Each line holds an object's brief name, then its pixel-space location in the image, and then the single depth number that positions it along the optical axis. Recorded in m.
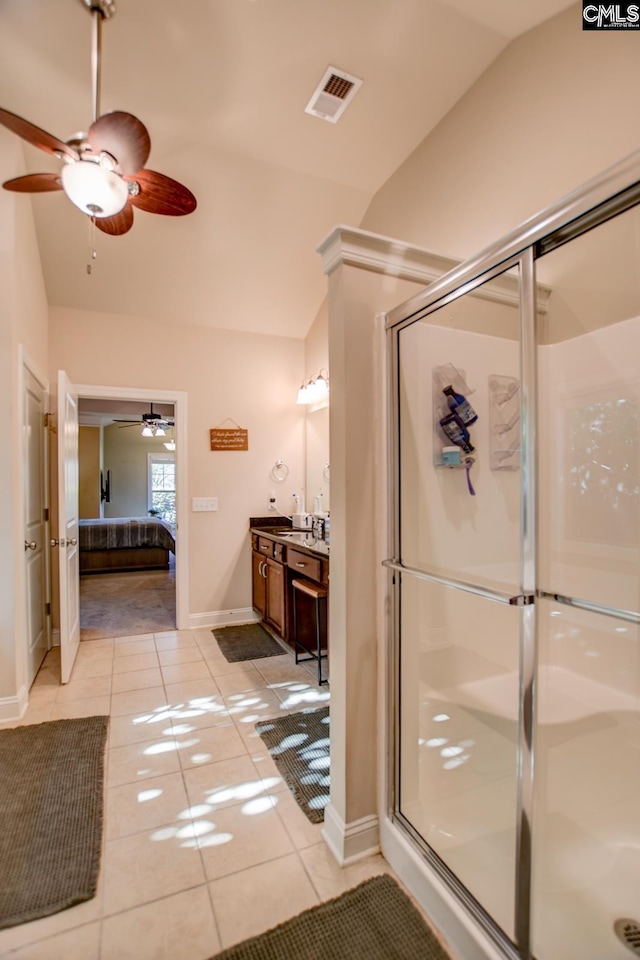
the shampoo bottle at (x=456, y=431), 1.92
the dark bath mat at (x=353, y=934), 1.32
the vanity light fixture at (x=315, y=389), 4.12
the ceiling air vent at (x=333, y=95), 2.40
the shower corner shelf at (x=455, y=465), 1.90
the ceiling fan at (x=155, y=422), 6.90
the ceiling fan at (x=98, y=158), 1.81
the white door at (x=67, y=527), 3.02
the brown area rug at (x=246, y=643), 3.58
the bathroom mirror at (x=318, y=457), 4.24
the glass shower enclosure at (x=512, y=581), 1.47
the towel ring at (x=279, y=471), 4.54
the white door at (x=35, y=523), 2.99
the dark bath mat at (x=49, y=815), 1.53
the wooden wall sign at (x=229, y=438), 4.27
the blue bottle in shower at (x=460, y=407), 1.94
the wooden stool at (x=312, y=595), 2.88
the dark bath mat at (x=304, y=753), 1.98
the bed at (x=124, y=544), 6.61
